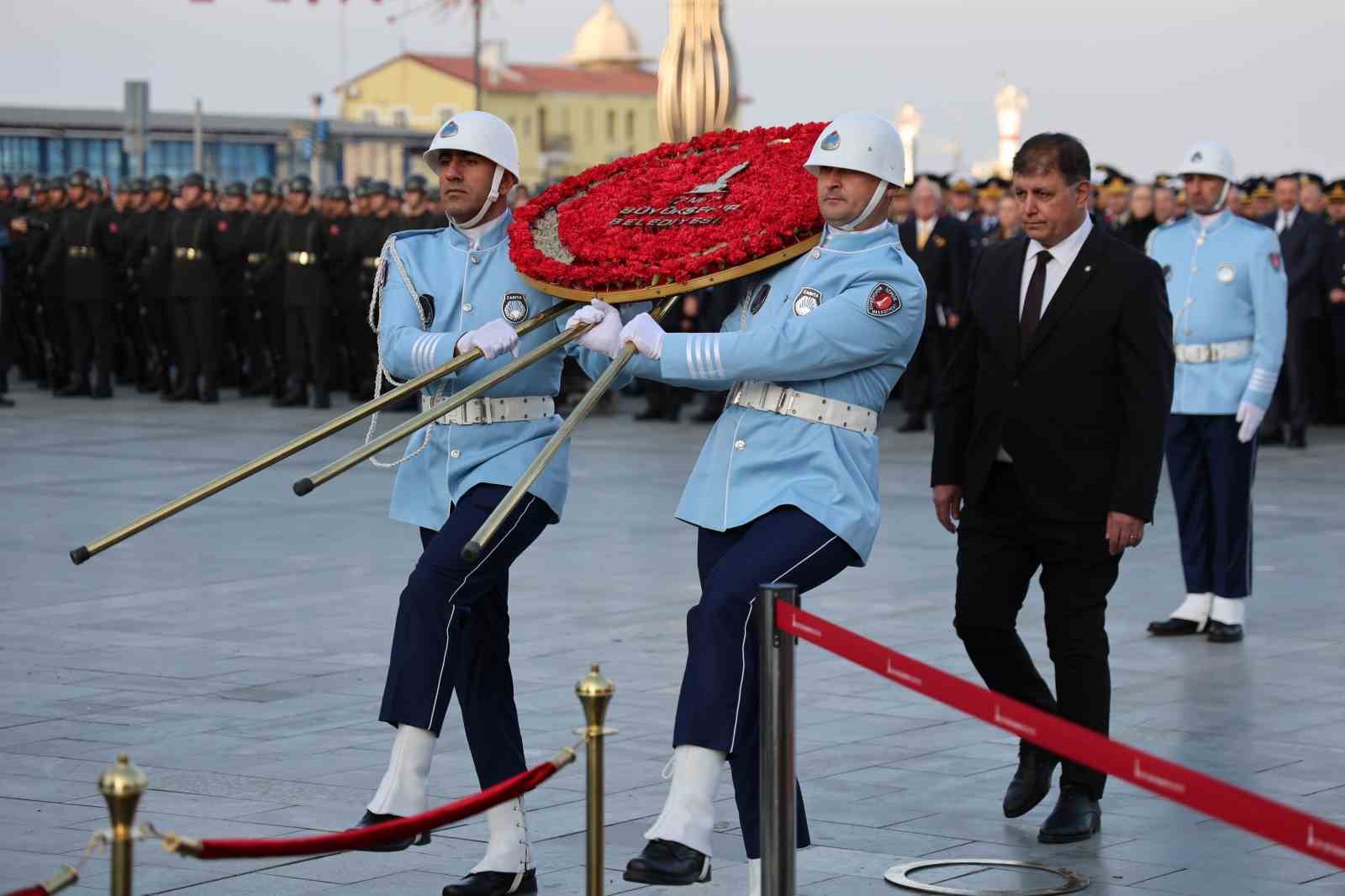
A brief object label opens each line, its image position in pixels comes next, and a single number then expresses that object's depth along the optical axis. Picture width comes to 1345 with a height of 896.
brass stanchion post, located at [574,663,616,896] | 4.52
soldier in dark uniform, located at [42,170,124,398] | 23.25
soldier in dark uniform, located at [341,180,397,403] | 22.00
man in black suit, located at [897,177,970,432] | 19.39
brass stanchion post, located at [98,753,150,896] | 3.68
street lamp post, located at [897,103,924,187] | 69.75
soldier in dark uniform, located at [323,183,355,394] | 21.98
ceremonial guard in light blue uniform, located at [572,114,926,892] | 5.50
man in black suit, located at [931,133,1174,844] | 6.50
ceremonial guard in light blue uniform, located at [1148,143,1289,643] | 9.83
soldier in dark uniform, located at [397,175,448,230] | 21.84
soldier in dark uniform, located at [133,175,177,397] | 23.17
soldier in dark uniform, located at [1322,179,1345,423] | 20.12
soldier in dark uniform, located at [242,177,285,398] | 22.61
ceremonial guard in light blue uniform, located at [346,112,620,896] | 5.79
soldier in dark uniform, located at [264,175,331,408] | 21.69
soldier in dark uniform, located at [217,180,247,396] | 22.86
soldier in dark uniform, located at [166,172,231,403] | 22.34
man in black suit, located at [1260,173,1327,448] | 18.91
